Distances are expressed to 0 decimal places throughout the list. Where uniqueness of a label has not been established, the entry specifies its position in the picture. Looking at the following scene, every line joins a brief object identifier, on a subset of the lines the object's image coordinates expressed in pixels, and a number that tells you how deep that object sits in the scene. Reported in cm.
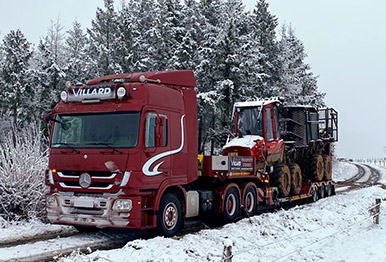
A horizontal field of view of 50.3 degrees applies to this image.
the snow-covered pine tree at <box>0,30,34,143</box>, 3256
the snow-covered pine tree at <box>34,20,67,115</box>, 3281
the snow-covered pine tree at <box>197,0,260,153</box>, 2739
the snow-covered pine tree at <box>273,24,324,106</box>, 3569
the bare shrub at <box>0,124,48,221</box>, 1088
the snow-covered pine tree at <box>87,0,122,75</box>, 3189
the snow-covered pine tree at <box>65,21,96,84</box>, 3362
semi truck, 852
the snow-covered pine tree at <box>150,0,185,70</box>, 3158
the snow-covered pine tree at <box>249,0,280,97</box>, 3466
